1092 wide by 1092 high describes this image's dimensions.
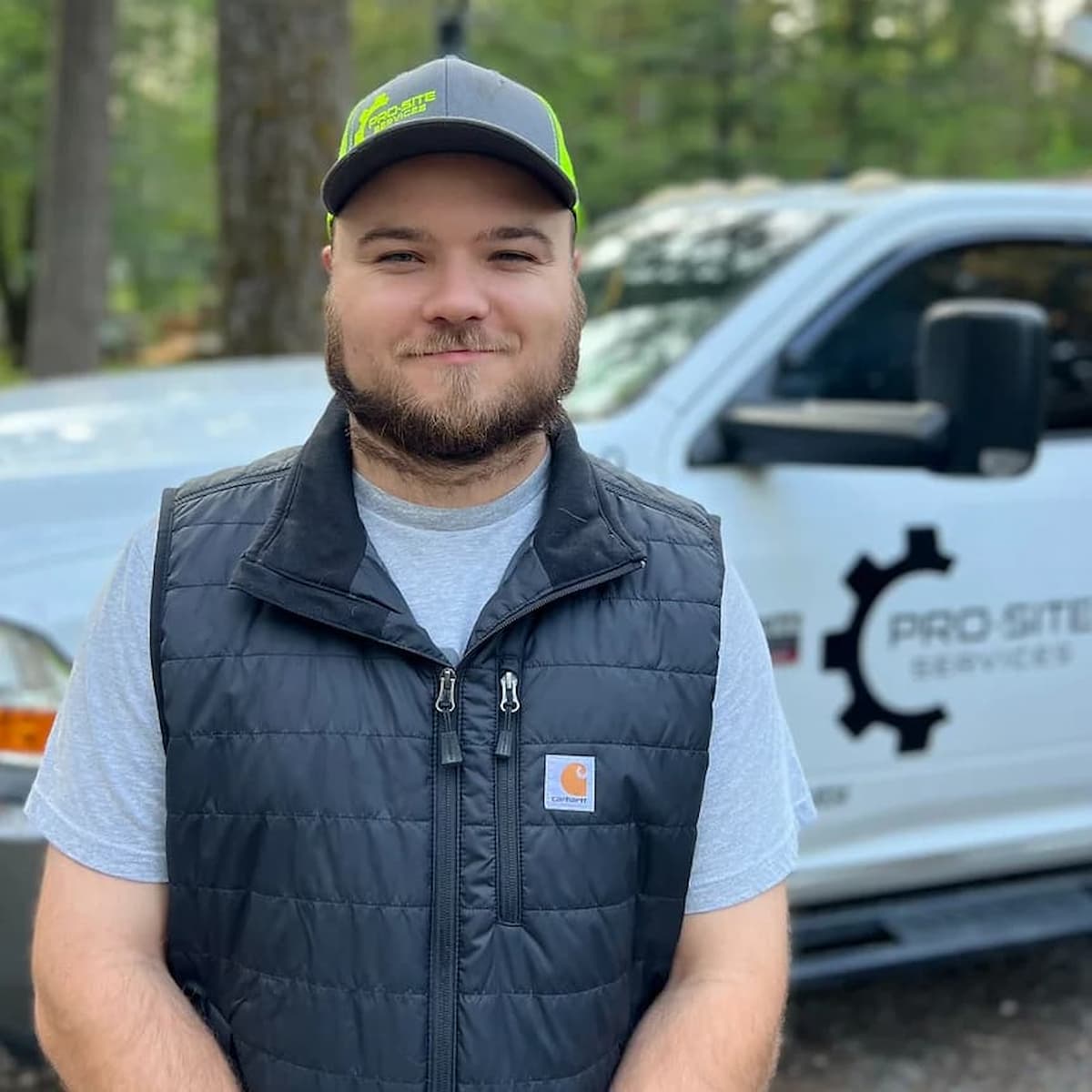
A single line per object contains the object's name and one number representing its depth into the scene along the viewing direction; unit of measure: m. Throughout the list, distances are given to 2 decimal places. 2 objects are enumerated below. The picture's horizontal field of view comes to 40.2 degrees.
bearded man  1.50
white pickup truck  2.84
